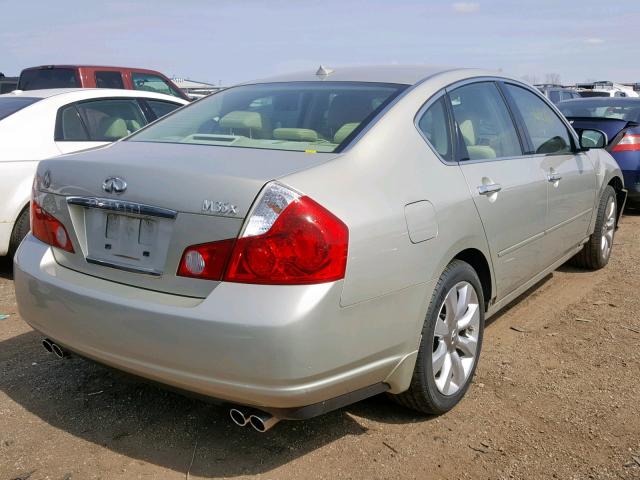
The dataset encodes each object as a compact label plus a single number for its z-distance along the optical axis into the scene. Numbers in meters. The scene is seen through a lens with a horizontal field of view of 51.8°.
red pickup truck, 9.80
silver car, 2.28
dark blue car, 7.34
